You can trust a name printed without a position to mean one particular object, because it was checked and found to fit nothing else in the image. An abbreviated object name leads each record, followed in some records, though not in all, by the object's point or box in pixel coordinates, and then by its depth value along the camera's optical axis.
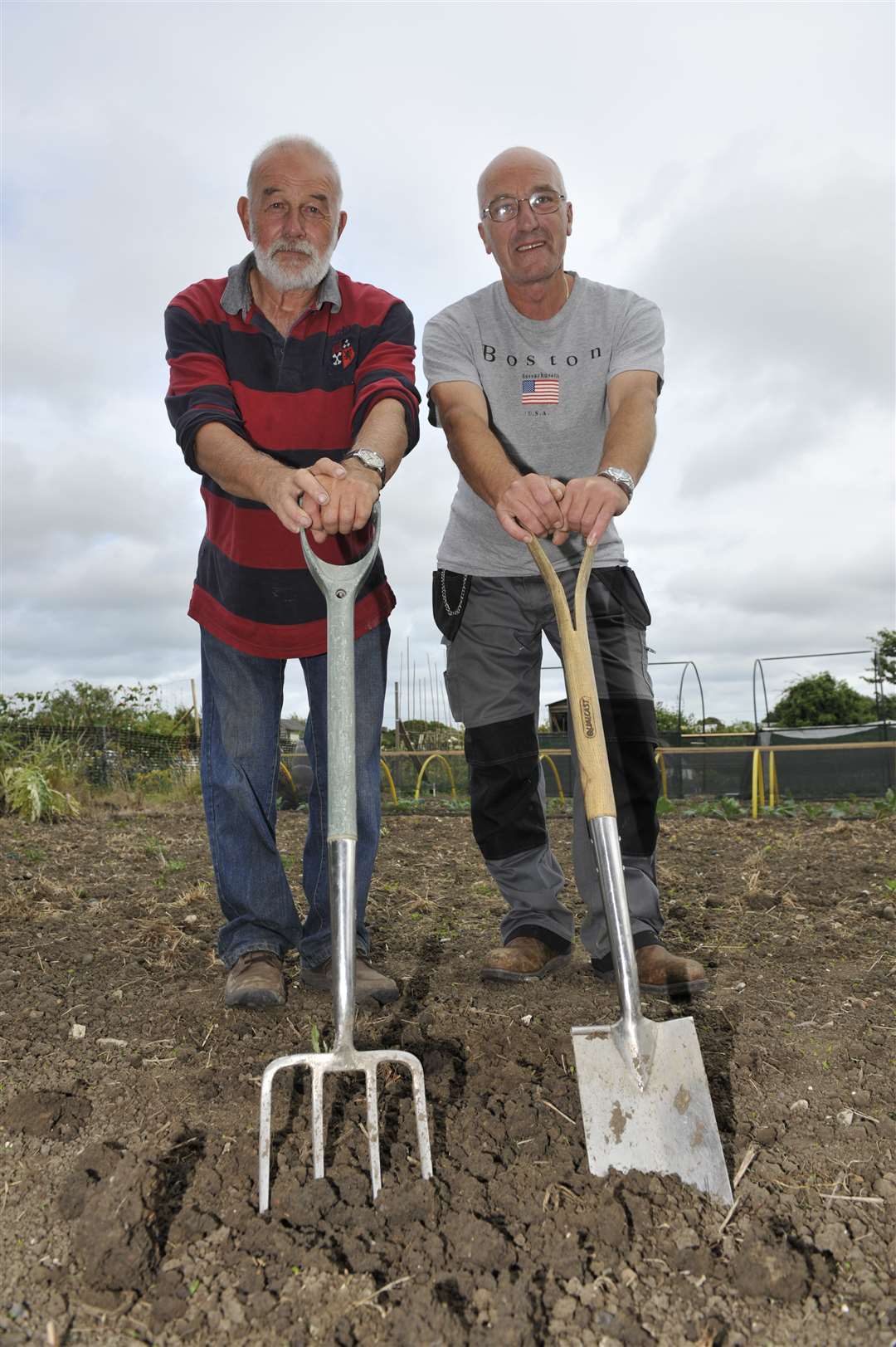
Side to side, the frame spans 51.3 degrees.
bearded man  2.40
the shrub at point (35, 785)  6.84
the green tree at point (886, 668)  20.31
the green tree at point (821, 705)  25.70
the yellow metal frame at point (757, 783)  7.48
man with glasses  2.50
